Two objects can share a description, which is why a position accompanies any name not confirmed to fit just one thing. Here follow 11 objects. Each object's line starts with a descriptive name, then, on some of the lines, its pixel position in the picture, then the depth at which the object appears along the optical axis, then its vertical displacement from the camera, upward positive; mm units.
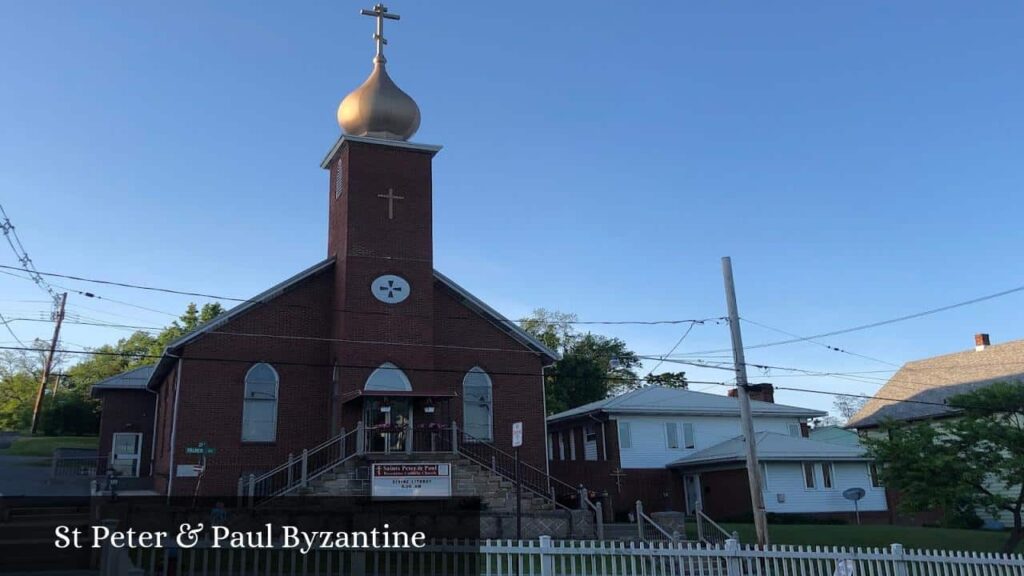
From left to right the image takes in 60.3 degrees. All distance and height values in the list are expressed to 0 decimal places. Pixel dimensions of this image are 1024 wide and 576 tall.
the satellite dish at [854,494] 27875 +826
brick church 25172 +5290
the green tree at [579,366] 56469 +10857
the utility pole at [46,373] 60938 +11514
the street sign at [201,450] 24438 +2455
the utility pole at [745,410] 17219 +2301
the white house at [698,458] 33969 +2551
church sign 23125 +1373
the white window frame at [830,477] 34722 +1703
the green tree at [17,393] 71500 +12598
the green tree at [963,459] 20562 +1352
